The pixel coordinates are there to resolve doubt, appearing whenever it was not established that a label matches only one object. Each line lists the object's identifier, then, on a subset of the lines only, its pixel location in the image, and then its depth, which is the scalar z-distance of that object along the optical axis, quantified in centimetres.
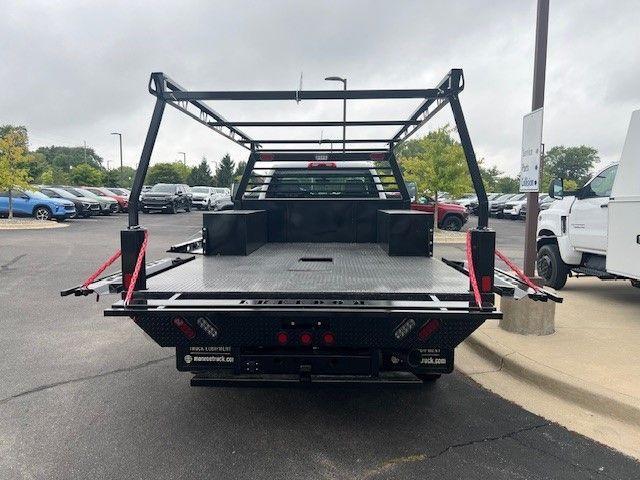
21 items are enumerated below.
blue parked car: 2169
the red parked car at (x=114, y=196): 3077
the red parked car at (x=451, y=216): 2050
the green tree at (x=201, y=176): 7794
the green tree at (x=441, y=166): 1852
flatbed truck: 288
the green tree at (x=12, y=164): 1903
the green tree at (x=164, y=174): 6849
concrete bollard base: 504
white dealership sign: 496
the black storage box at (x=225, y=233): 466
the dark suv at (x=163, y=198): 3031
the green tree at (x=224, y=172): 8206
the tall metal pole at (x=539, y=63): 524
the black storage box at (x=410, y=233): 457
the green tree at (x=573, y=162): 8762
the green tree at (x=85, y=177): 5219
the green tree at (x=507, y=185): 8082
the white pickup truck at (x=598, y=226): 549
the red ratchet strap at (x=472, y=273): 294
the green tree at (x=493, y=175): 7069
